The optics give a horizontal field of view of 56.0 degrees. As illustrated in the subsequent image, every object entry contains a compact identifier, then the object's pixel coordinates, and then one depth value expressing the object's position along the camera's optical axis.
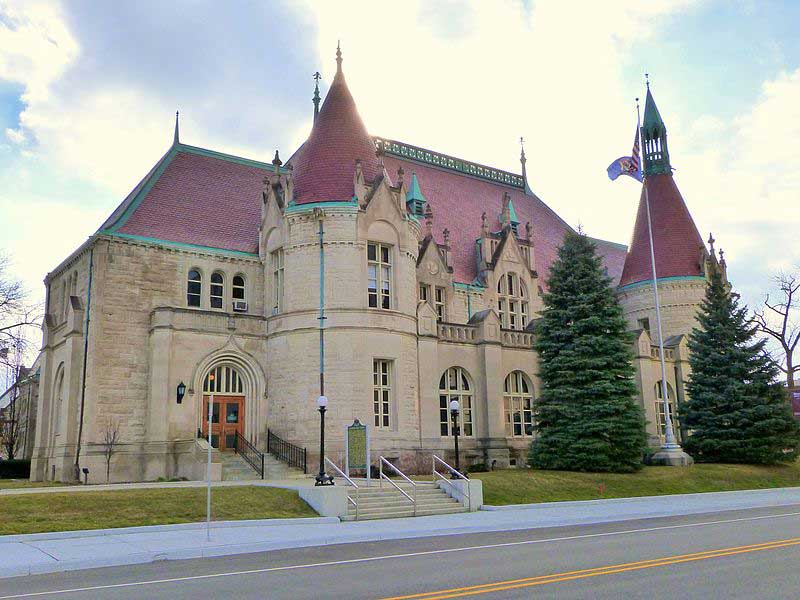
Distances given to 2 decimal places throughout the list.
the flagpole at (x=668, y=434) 34.31
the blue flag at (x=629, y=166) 35.75
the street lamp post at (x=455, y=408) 26.55
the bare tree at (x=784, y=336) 55.69
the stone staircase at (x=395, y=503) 21.41
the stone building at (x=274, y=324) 29.34
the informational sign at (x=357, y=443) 25.94
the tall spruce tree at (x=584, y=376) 29.88
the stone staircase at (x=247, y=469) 28.02
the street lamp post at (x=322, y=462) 21.20
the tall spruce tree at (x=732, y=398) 34.91
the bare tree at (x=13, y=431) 50.65
